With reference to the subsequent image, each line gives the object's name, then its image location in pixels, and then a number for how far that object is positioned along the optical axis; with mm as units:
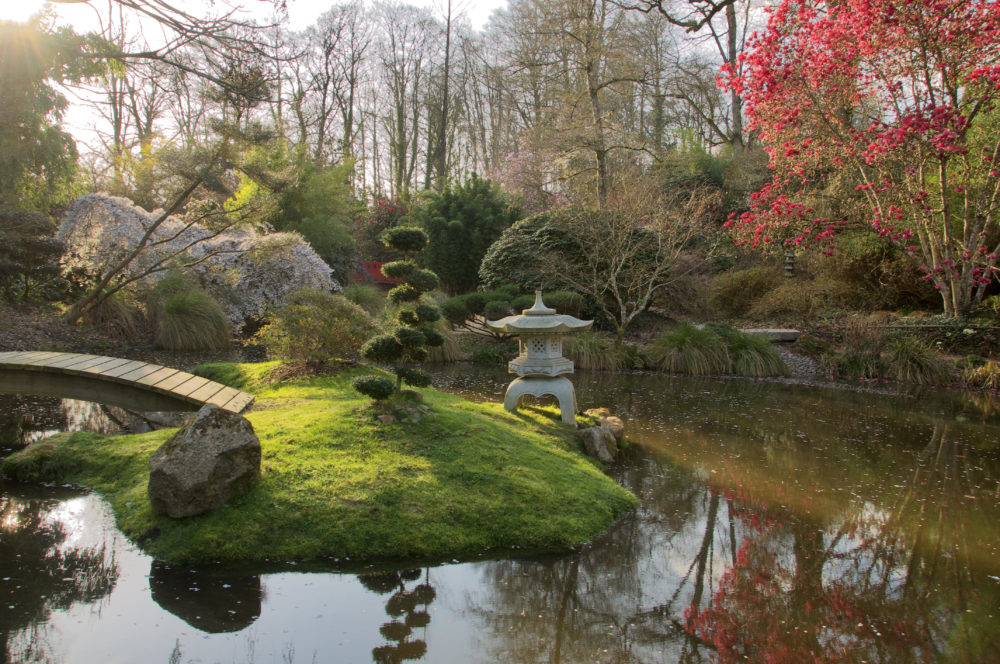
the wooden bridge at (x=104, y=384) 5531
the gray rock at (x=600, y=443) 5633
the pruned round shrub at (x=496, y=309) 12828
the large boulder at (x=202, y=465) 3576
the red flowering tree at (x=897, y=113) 8555
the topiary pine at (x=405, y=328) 4910
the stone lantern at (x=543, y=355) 5945
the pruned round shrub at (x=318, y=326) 7328
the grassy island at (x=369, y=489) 3551
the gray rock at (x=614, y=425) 6219
